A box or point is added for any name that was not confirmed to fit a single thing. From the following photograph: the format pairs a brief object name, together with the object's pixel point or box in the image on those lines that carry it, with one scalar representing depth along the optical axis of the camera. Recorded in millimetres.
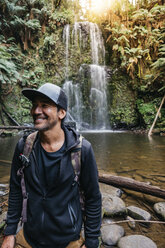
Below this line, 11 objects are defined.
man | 1201
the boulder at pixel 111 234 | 1844
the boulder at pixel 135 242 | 1733
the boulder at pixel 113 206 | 2388
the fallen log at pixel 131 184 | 2510
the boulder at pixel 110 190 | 2990
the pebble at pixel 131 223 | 2145
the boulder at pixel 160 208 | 2377
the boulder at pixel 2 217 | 2001
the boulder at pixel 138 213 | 2303
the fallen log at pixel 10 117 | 13266
